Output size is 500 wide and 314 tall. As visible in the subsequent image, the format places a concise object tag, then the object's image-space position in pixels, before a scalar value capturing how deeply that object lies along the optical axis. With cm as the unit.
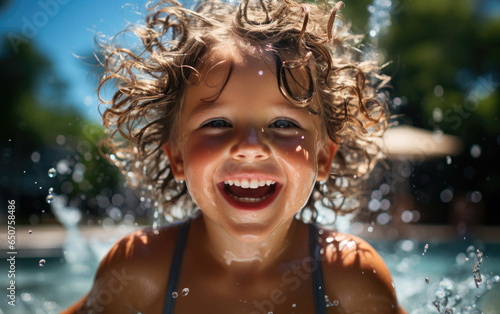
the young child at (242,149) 40
